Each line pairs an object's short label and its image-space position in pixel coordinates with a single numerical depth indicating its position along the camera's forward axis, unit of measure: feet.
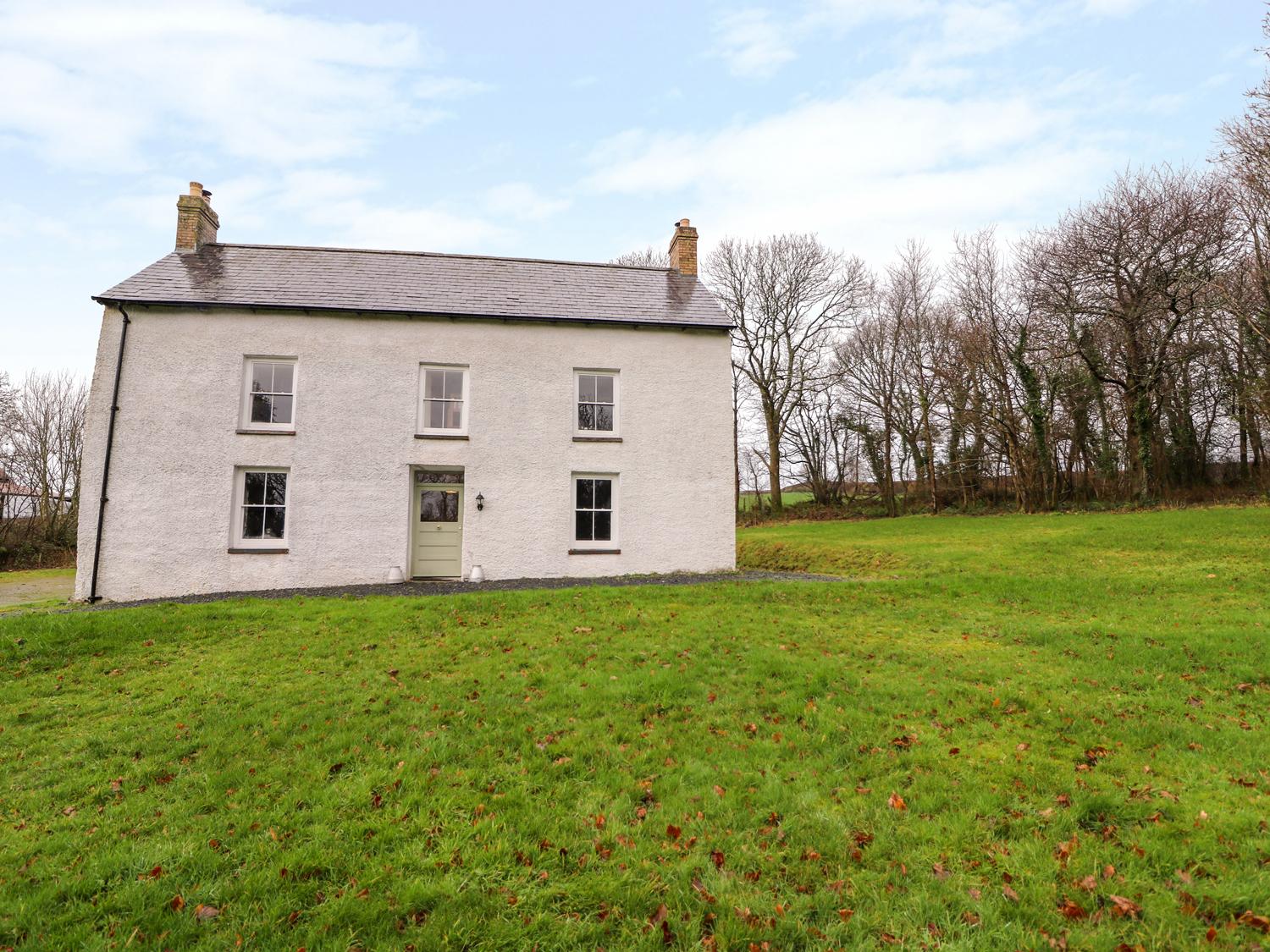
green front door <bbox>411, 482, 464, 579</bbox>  49.37
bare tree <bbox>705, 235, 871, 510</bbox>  115.96
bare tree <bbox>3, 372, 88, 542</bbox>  98.99
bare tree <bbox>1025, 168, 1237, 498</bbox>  79.92
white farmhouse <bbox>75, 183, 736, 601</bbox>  45.62
